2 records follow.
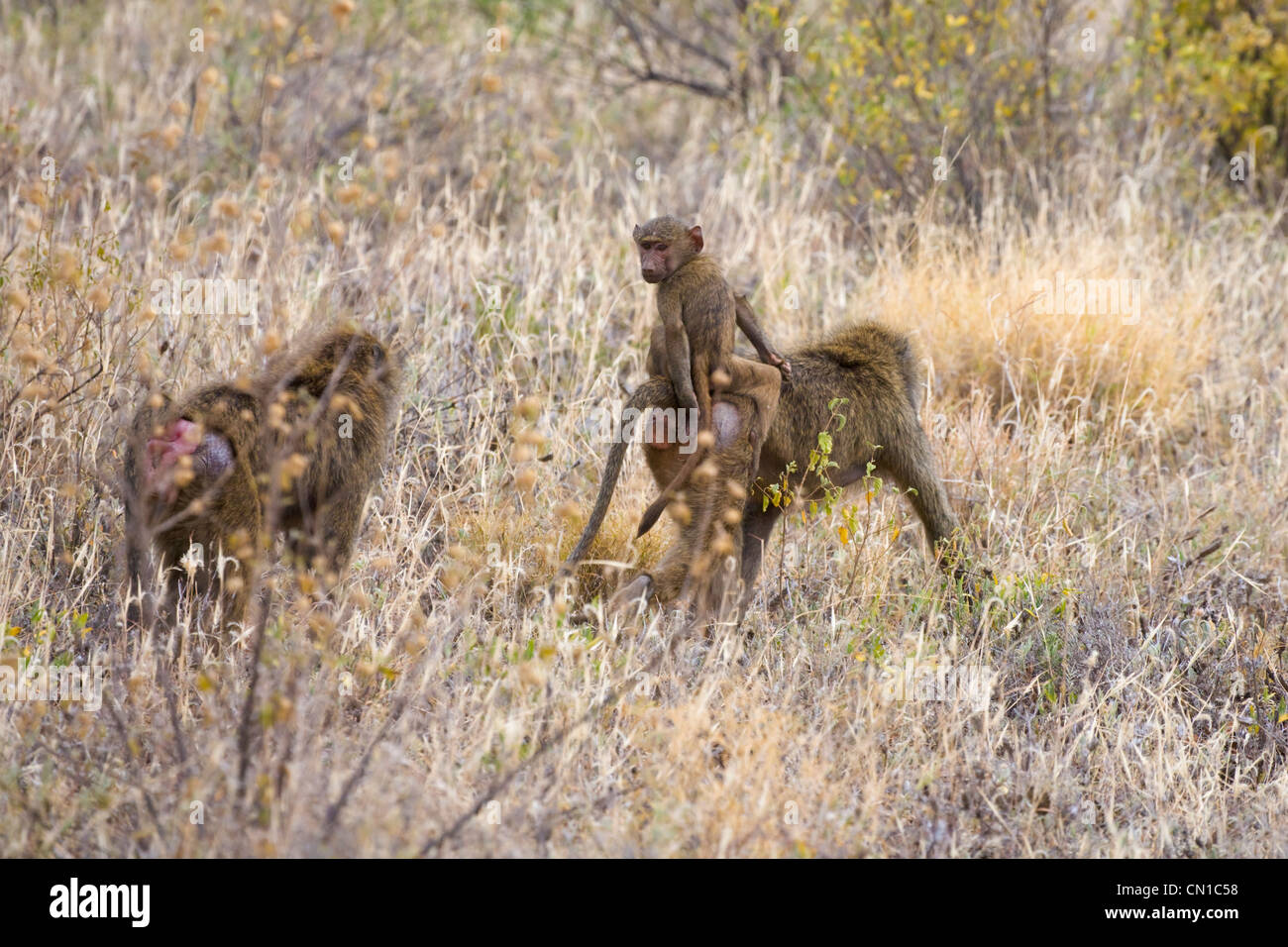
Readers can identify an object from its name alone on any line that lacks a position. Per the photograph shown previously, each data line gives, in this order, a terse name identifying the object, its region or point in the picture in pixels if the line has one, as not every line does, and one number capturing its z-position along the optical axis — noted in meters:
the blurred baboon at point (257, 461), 7.89
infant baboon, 8.95
